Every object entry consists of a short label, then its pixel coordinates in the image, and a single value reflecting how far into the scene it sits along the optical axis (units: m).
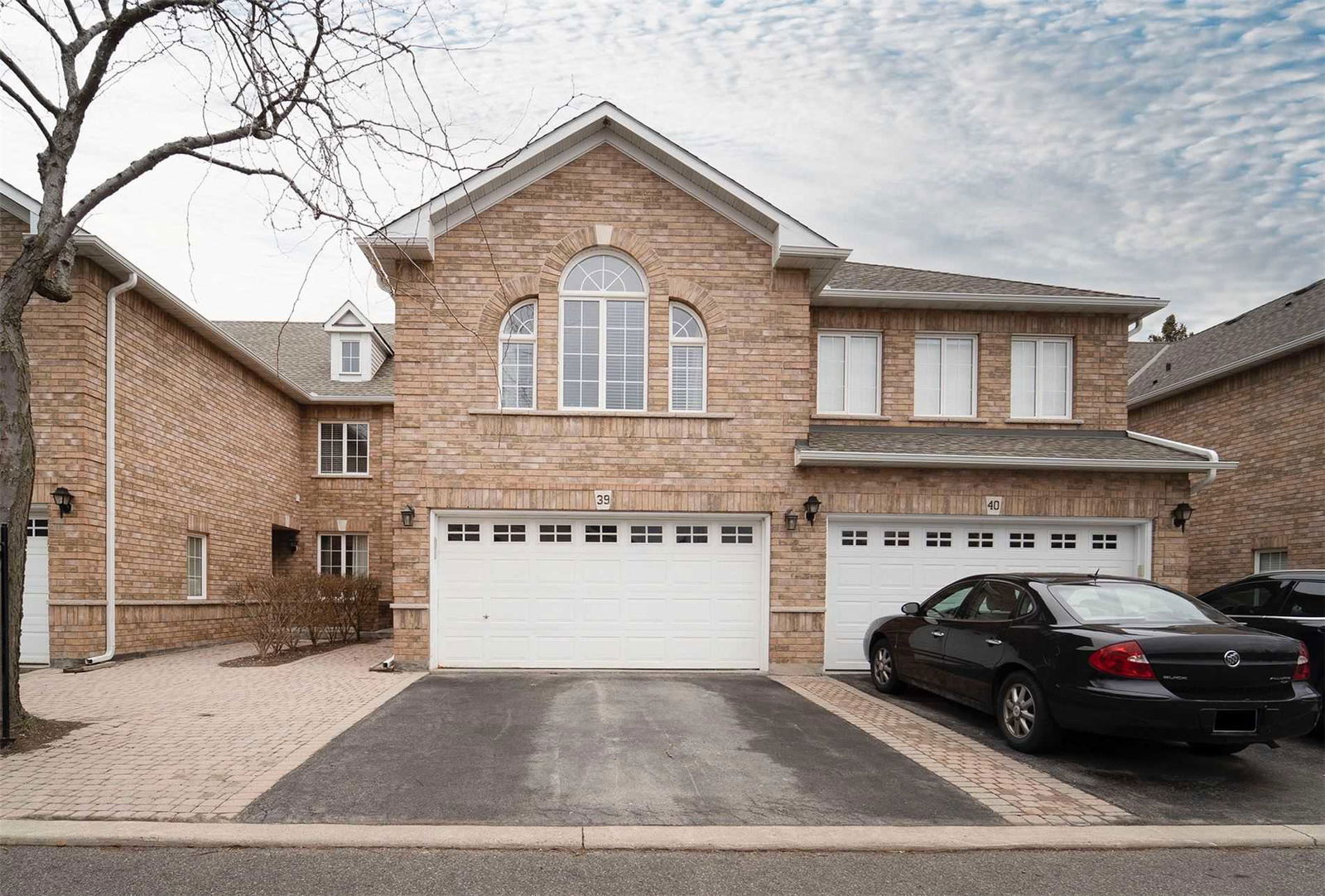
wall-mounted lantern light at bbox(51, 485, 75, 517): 10.87
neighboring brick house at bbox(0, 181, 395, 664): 11.05
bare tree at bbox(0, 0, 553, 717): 6.47
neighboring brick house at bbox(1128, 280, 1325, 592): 13.02
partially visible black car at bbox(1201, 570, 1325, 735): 7.74
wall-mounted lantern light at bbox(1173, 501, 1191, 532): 11.35
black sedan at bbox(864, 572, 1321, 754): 5.86
